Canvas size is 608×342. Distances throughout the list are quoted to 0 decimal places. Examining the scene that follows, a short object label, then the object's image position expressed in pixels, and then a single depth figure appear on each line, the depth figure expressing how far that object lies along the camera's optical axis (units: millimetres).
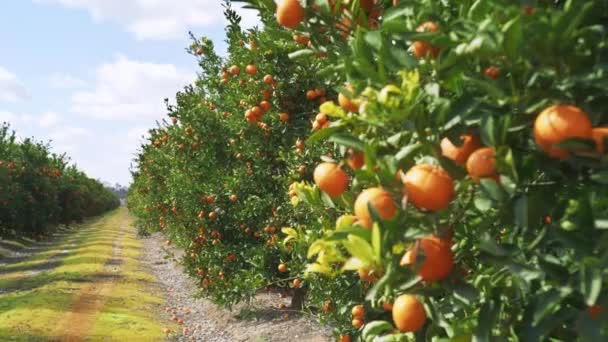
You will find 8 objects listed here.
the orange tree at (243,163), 6922
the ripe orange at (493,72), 1615
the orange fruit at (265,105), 6934
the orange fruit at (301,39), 2415
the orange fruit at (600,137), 1396
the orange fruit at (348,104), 1887
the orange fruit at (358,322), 3060
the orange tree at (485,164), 1430
